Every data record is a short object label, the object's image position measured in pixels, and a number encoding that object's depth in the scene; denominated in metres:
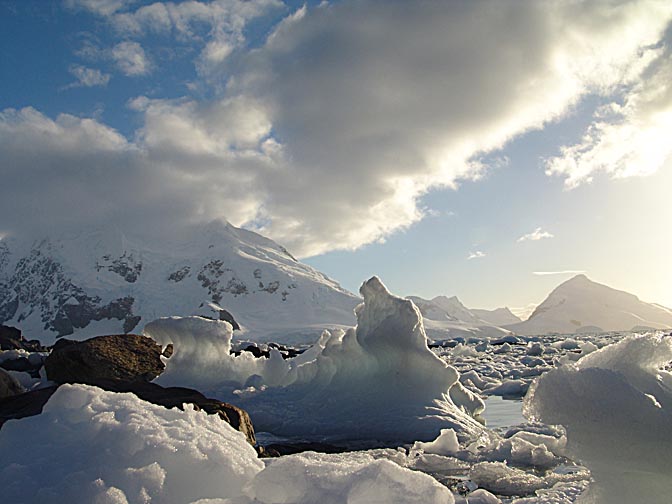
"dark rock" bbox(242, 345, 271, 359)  25.23
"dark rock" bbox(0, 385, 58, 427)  5.10
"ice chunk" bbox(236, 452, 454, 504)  1.98
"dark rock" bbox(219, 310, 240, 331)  108.03
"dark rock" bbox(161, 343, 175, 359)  14.69
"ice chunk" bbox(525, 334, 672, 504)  3.96
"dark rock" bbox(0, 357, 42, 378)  17.75
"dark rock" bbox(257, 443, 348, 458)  6.14
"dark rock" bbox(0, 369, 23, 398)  8.31
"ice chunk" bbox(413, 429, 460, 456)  5.96
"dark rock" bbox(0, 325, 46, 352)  36.79
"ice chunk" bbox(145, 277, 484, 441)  7.84
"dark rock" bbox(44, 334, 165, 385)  10.45
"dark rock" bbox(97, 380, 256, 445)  5.55
